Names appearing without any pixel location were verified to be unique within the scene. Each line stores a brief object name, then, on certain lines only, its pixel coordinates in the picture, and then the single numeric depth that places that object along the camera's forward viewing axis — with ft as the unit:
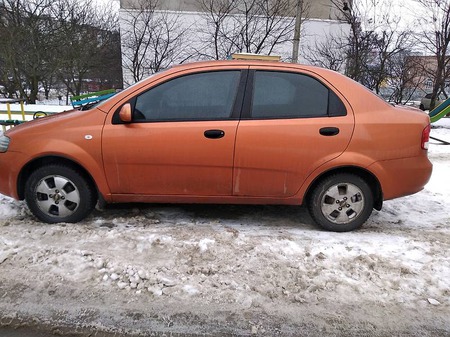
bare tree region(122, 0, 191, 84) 65.51
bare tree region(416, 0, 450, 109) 47.29
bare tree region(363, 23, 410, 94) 53.62
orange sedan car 11.59
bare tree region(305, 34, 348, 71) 59.26
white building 63.00
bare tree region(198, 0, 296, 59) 61.46
